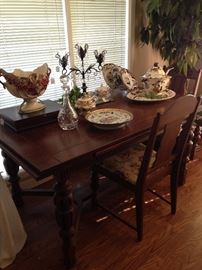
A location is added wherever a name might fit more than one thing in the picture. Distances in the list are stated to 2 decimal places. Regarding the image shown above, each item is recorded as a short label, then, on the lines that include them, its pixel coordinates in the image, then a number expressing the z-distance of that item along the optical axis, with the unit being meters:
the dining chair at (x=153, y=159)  1.25
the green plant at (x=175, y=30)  2.03
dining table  1.08
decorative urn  1.34
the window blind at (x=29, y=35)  1.72
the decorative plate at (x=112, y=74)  1.87
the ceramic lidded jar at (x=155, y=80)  1.79
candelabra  1.54
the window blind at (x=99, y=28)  2.04
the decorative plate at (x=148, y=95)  1.76
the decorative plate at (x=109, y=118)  1.34
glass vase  1.36
